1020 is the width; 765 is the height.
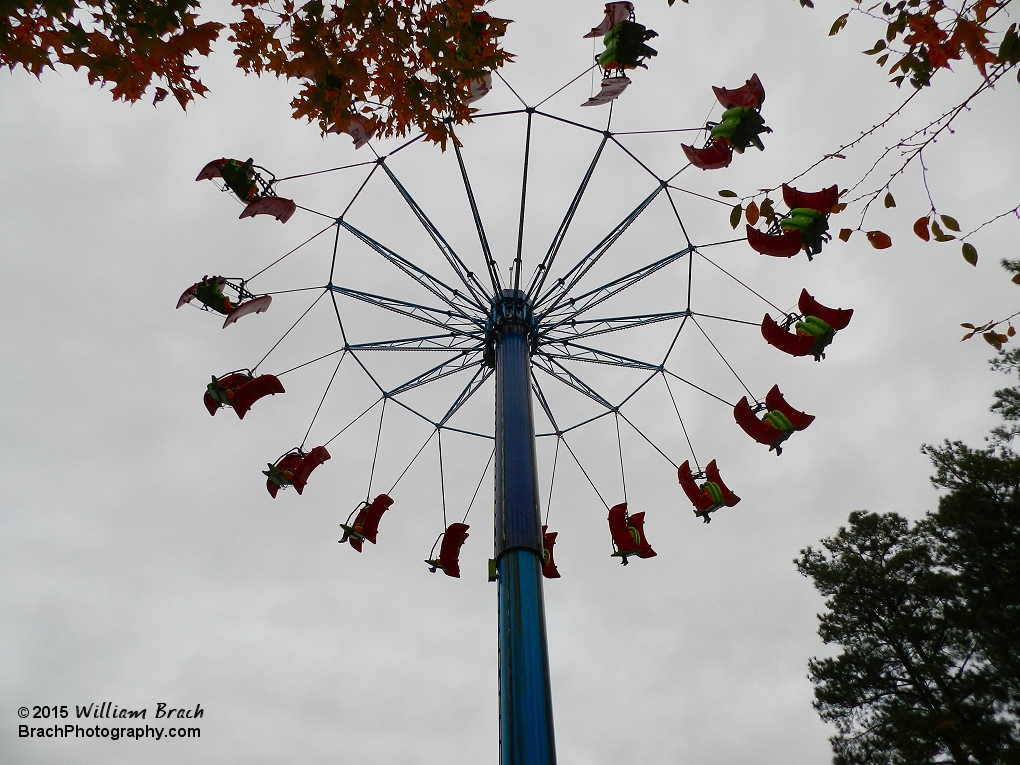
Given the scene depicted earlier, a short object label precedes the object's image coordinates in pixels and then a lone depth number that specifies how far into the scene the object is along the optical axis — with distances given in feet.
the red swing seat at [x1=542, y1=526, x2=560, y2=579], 49.43
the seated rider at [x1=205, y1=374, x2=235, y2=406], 41.93
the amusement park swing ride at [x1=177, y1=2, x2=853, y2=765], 28.58
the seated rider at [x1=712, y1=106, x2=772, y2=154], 36.17
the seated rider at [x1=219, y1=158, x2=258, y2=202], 38.73
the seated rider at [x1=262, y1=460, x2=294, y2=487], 42.54
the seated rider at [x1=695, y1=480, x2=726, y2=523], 40.98
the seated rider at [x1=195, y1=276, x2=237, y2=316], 41.24
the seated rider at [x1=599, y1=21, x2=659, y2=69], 35.73
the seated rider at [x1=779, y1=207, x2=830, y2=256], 33.86
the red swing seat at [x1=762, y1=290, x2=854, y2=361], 36.29
